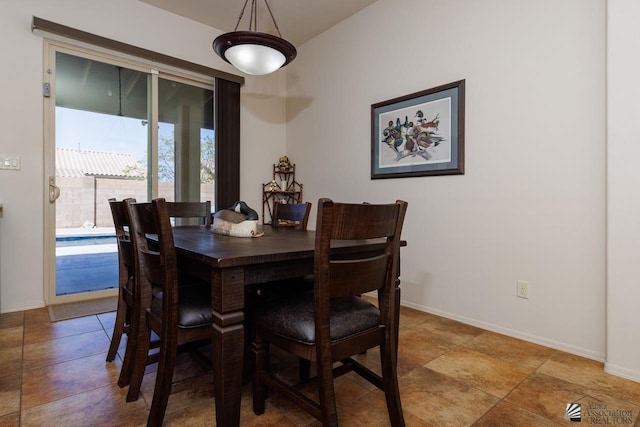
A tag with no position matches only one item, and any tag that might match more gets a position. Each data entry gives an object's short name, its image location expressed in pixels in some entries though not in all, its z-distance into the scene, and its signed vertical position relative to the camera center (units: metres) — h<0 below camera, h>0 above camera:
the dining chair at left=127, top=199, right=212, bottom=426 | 1.23 -0.39
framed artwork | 2.62 +0.65
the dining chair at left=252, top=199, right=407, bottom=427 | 1.10 -0.39
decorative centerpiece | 1.77 -0.06
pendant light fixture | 2.03 +1.01
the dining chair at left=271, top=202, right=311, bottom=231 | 2.42 -0.02
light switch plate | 2.63 +0.38
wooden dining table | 1.12 -0.25
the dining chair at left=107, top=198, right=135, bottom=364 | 1.71 -0.38
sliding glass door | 2.94 +0.56
